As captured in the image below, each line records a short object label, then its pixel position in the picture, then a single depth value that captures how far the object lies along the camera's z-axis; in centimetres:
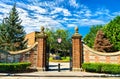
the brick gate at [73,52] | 855
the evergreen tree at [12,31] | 1434
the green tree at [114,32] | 1691
